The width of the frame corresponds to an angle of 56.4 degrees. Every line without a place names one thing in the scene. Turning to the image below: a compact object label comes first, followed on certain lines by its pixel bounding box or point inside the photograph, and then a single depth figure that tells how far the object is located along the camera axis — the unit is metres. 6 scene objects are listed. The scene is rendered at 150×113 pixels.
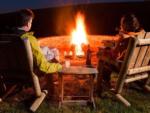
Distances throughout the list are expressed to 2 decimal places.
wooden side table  1.94
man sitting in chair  1.90
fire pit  2.92
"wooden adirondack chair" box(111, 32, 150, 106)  1.93
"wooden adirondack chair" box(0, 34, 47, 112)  1.86
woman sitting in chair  2.09
